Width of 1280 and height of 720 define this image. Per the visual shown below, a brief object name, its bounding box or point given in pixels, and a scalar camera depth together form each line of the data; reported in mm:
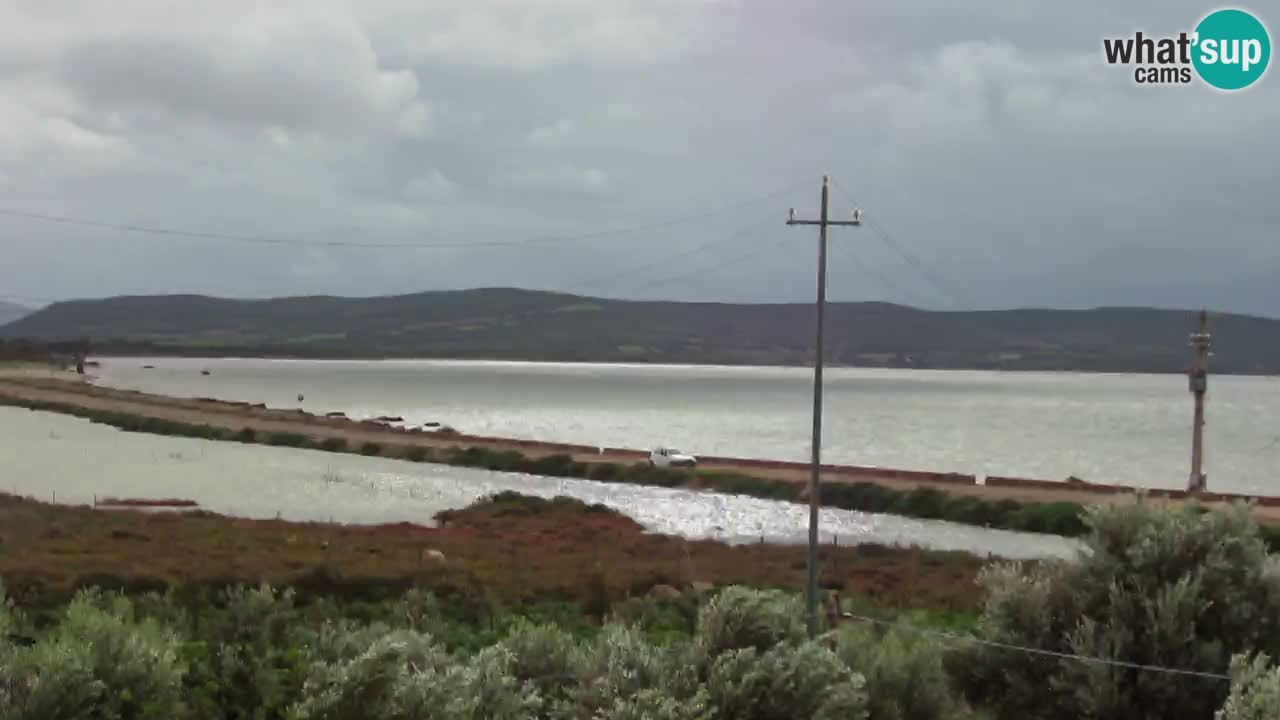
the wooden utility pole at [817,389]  22033
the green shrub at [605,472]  77875
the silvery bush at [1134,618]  14312
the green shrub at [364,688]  12148
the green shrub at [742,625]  13562
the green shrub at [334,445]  93875
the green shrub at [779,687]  12438
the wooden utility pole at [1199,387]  56531
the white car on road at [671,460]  78750
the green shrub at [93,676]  11734
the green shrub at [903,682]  14672
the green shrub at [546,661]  14102
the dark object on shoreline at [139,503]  57031
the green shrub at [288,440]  96906
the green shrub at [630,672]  12469
